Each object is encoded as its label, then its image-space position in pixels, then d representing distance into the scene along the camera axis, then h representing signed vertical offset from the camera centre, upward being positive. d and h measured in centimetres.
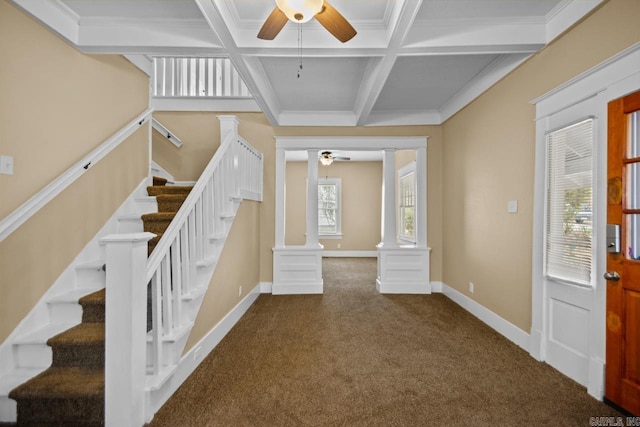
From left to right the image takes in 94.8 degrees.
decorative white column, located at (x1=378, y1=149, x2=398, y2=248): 468 +17
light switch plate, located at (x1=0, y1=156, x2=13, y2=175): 185 +28
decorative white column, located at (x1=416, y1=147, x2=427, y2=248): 466 +20
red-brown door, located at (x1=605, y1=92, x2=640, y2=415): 179 -29
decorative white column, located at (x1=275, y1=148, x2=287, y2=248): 465 +18
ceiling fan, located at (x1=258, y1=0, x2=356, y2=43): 173 +127
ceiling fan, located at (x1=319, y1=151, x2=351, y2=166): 639 +123
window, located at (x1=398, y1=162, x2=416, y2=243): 665 +27
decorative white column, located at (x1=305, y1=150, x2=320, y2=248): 468 +19
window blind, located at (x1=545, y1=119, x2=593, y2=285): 213 +9
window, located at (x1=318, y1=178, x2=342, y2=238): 856 +14
